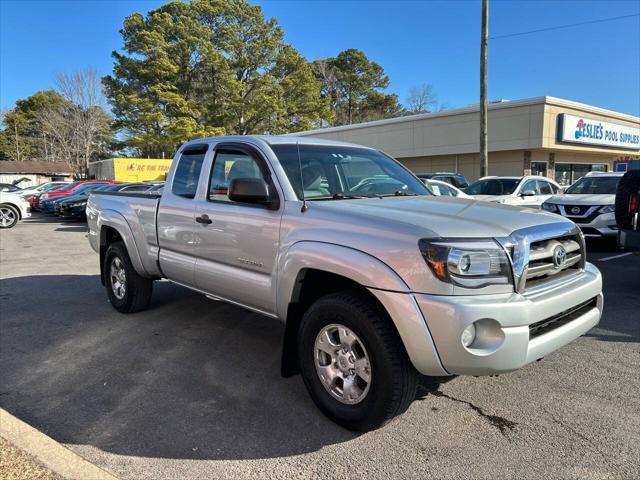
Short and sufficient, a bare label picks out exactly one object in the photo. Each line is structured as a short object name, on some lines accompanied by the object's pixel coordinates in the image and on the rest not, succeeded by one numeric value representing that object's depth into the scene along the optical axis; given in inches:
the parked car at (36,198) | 933.8
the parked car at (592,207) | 393.1
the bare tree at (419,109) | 2340.6
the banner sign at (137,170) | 1389.0
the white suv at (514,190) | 502.9
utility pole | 649.0
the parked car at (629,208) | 237.6
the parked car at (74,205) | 727.7
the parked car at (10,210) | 665.0
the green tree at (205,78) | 1681.8
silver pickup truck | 107.2
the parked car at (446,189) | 458.2
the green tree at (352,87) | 2303.2
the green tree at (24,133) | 2628.0
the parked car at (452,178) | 674.0
